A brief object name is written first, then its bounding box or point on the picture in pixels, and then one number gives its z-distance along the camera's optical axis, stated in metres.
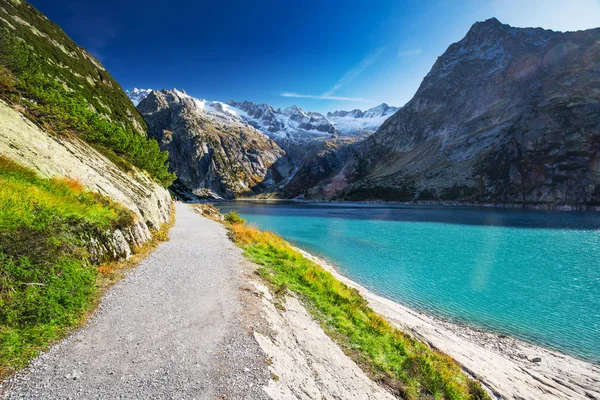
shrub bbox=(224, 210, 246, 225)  35.31
